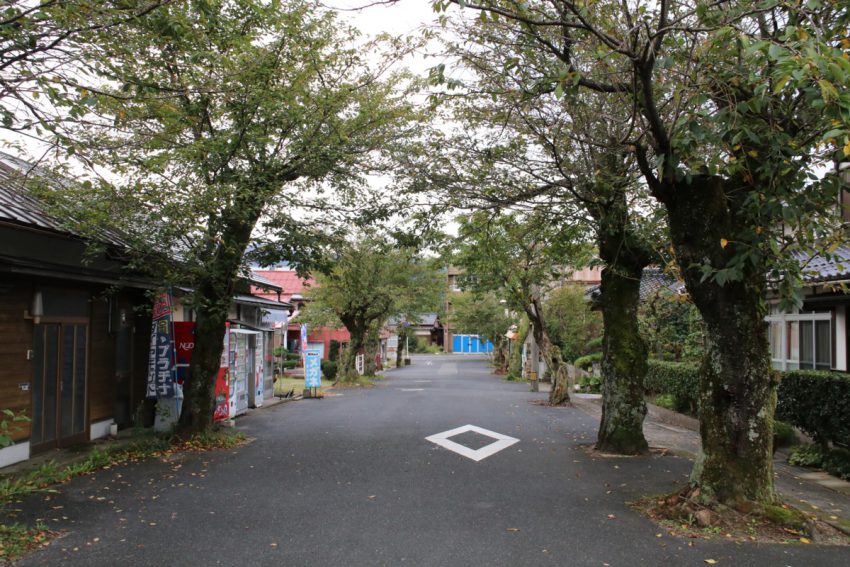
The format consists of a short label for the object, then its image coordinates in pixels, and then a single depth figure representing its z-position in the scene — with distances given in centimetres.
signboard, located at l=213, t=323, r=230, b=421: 1349
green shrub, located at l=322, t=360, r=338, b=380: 3434
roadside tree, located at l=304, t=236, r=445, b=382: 2750
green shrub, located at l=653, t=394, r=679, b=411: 1573
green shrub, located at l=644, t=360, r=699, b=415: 1417
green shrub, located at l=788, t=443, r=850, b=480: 868
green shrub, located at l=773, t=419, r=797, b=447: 1069
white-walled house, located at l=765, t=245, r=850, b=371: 1047
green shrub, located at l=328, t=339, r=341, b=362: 4209
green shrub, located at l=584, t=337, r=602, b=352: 3116
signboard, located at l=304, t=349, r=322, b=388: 2181
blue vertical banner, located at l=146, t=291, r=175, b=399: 1165
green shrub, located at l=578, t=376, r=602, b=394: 2516
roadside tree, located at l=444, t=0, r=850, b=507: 554
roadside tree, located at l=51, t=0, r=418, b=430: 845
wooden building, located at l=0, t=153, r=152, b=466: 880
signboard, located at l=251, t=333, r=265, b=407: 1747
